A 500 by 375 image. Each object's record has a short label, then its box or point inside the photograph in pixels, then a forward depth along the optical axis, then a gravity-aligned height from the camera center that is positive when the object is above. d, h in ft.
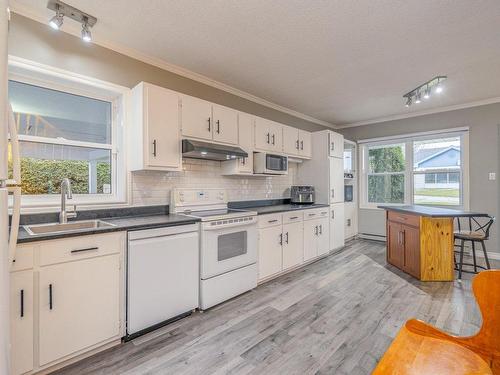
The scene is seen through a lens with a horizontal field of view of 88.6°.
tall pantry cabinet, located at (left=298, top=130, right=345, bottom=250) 15.17 +0.84
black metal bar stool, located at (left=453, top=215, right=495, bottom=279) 10.53 -2.05
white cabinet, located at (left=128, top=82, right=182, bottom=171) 8.26 +1.97
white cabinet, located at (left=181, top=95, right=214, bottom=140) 9.20 +2.62
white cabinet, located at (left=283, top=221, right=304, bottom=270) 11.79 -2.68
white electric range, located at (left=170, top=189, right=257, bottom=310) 8.52 -2.05
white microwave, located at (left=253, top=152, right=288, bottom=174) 12.01 +1.21
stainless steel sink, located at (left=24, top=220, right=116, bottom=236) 6.71 -1.04
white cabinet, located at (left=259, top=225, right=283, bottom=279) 10.66 -2.69
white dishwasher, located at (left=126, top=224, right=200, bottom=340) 6.91 -2.55
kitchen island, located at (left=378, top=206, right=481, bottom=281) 10.76 -2.40
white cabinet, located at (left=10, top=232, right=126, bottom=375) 5.29 -2.52
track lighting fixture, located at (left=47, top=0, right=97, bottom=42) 6.68 +4.73
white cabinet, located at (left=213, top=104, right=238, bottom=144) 10.15 +2.63
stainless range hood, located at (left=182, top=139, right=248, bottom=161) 8.89 +1.38
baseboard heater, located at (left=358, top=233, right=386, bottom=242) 18.15 -3.53
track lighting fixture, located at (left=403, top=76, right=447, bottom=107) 11.25 +4.71
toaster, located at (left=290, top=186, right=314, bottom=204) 14.82 -0.39
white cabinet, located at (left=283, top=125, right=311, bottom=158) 13.79 +2.63
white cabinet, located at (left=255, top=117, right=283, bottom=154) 12.12 +2.62
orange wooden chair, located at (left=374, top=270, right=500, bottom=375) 2.94 -1.86
